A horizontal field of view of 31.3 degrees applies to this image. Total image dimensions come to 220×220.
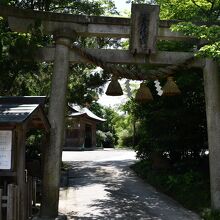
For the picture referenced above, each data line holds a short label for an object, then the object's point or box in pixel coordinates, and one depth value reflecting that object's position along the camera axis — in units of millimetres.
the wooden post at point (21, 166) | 7488
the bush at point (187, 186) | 11029
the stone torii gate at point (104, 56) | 9469
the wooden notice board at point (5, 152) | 7254
